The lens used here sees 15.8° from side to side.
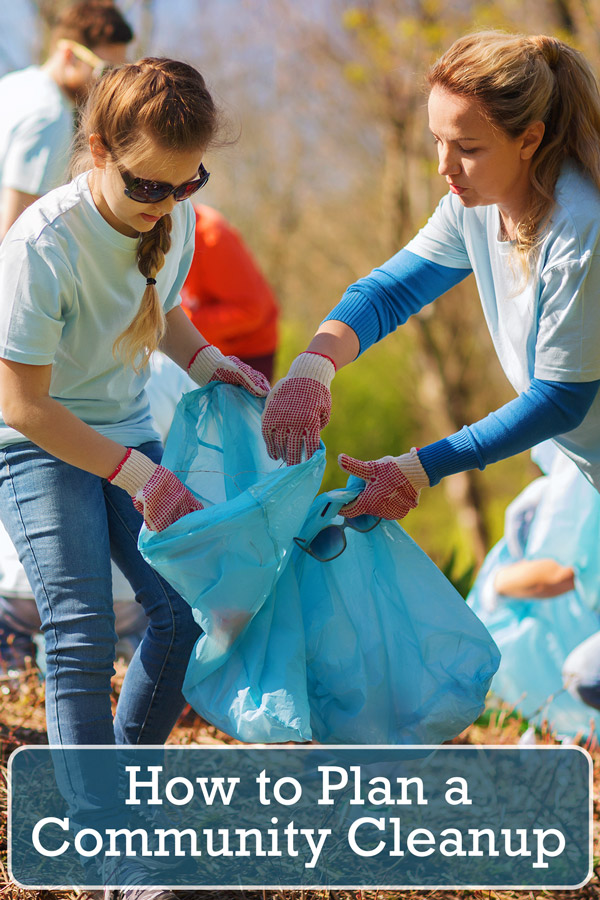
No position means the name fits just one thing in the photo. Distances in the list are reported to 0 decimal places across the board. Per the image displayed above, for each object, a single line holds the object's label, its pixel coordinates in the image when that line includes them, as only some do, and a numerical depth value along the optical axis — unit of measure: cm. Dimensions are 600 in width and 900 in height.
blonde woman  305
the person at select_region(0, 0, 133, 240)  380
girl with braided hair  296
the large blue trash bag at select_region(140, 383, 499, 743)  301
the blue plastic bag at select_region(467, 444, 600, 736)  395
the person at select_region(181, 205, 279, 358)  495
